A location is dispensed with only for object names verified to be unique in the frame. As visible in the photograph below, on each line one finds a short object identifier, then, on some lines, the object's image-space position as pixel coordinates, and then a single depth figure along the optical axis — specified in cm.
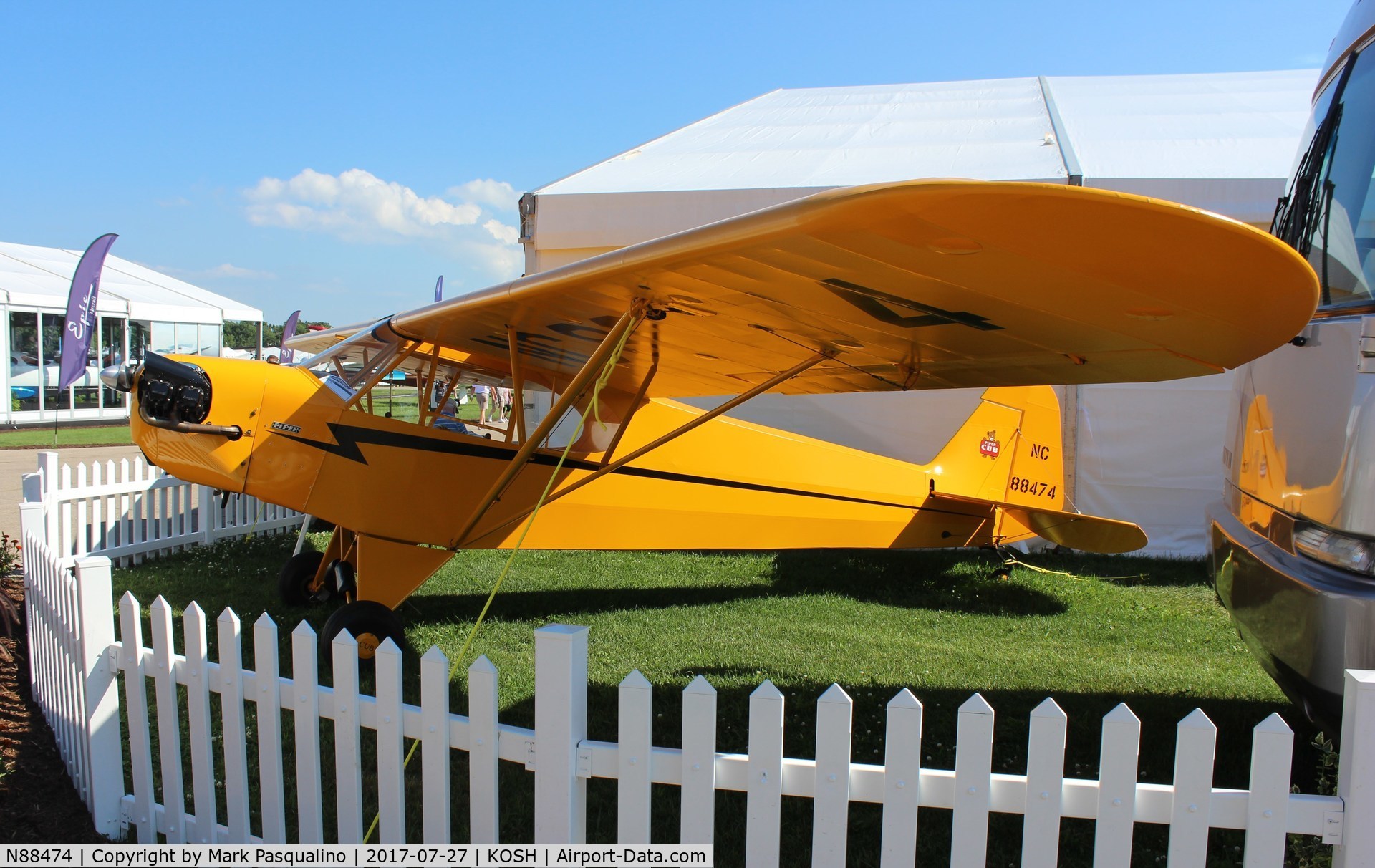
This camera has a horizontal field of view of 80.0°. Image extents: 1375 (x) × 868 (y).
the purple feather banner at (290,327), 2509
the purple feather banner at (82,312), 1276
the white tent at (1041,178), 782
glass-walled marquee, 2170
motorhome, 205
